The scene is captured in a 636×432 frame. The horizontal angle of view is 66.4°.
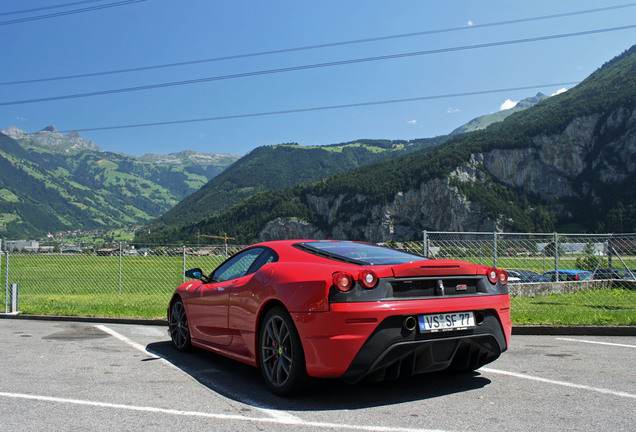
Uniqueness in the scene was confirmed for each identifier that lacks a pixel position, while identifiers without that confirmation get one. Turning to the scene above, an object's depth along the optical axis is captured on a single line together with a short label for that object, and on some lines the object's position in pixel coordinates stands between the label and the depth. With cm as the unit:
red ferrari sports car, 365
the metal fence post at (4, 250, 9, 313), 1116
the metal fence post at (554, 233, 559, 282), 1127
